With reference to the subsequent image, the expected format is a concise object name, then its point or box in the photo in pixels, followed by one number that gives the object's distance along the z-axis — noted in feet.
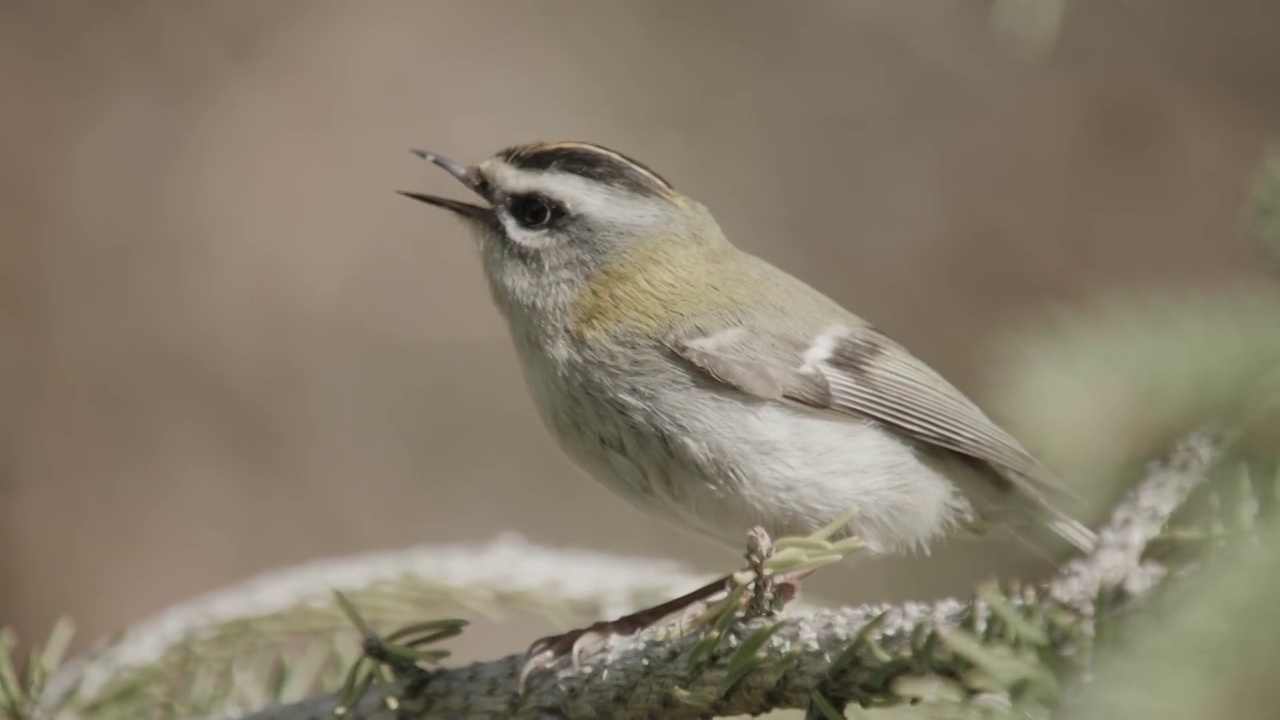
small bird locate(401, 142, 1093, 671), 7.25
